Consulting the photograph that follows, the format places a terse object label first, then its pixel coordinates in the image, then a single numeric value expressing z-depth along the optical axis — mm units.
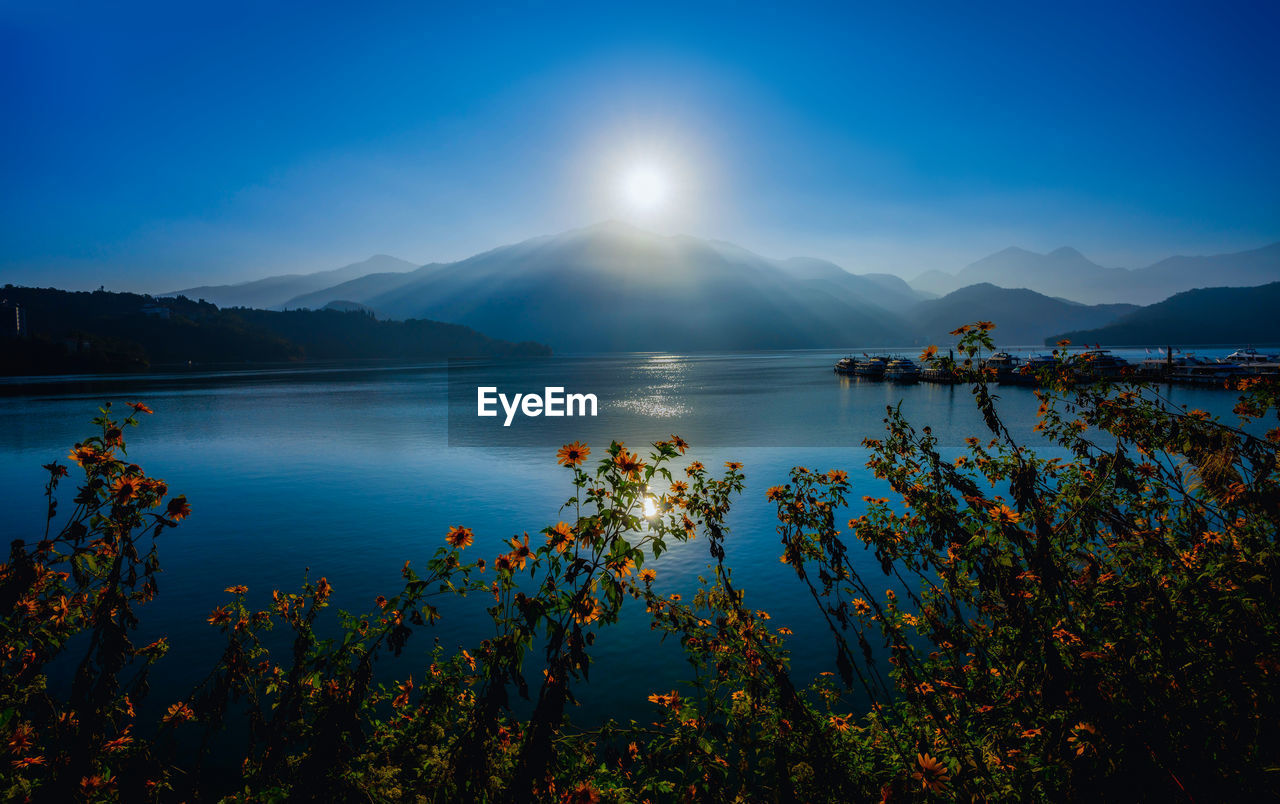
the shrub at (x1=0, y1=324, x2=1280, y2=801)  3211
